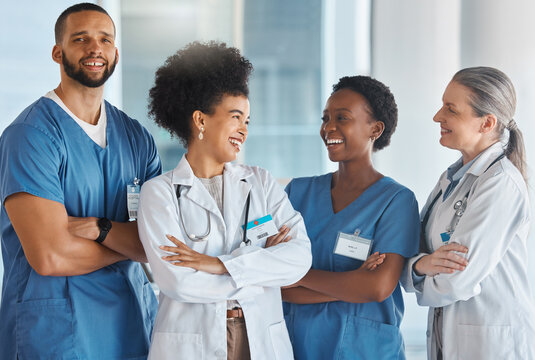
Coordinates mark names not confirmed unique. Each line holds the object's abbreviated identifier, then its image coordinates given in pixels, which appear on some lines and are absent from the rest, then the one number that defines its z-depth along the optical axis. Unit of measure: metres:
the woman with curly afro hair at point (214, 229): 2.84
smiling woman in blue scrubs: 3.05
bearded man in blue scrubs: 2.94
